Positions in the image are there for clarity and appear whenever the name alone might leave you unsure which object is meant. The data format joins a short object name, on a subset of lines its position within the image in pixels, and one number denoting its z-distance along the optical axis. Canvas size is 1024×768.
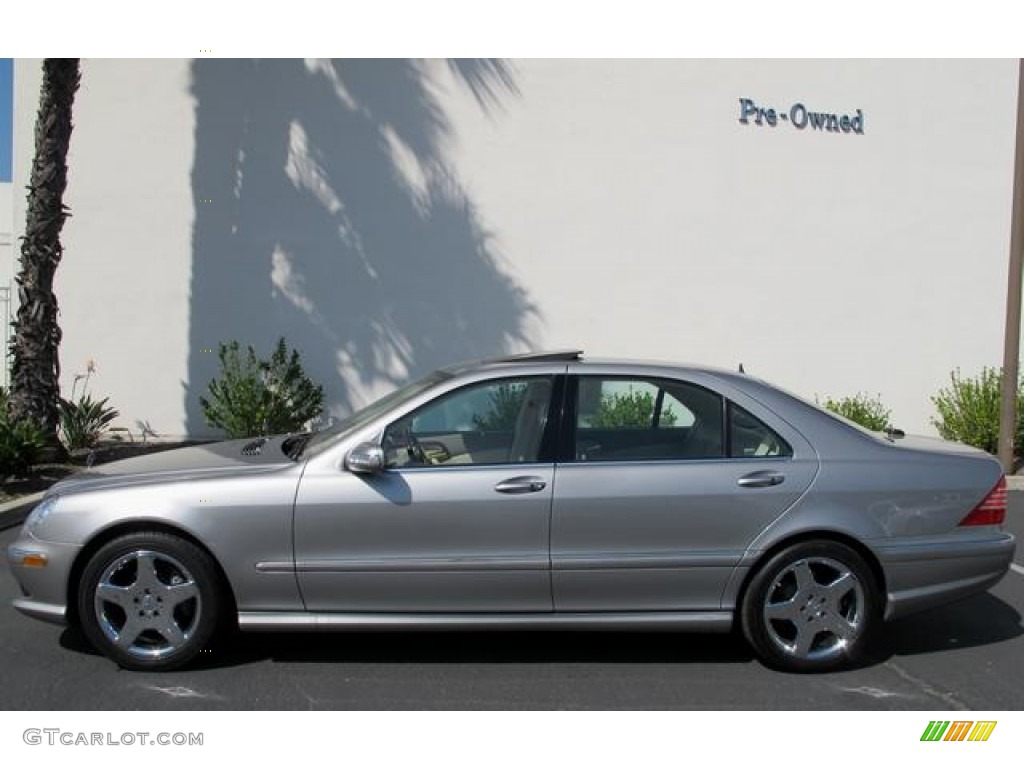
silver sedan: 4.30
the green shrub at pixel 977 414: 11.17
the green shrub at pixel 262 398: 9.97
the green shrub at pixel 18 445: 8.30
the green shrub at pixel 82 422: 10.02
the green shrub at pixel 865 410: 11.38
